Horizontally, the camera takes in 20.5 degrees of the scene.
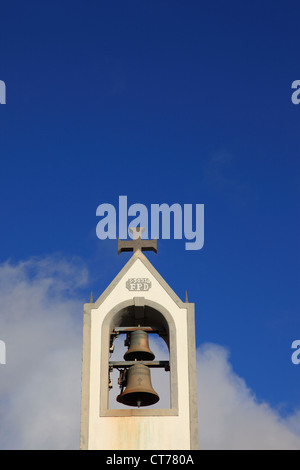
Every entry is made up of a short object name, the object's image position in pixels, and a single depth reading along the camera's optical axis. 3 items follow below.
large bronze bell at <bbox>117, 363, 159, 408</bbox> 28.16
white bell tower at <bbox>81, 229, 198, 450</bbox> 27.14
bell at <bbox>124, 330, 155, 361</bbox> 29.55
